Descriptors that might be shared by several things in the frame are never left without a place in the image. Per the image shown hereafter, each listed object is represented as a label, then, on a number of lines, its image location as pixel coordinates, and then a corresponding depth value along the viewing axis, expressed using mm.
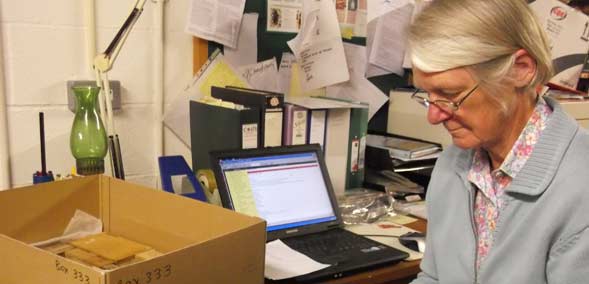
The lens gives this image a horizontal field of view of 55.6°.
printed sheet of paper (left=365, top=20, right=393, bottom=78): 2203
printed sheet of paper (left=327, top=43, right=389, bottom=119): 2172
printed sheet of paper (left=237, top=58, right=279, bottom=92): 1910
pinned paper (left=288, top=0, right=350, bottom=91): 2023
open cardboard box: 834
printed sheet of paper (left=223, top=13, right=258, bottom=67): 1860
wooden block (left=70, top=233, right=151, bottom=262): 1150
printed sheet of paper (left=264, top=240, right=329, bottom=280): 1268
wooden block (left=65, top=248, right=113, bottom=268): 1121
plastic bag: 1712
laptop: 1426
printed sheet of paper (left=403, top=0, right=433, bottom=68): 2266
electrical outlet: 1579
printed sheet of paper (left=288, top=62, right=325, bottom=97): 2047
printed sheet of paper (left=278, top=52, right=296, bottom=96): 2014
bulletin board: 1803
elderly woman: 1006
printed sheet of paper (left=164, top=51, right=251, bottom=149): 1787
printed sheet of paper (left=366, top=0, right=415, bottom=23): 2189
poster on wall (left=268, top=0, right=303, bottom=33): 1938
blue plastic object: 1506
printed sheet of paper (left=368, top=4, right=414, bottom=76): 2225
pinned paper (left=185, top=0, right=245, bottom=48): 1741
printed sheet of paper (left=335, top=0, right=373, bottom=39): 2112
